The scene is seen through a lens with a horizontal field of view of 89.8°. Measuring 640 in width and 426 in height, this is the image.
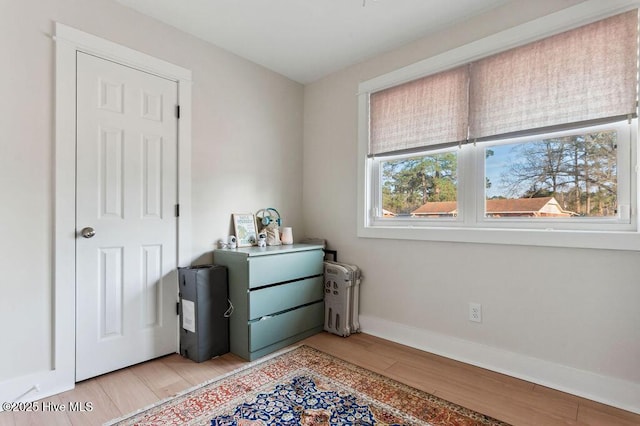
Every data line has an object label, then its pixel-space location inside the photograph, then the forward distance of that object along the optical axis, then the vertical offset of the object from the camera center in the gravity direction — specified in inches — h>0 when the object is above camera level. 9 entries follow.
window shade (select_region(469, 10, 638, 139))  70.1 +32.4
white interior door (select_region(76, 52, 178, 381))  78.8 -1.2
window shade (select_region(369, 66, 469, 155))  93.9 +31.9
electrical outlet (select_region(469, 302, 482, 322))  88.4 -27.2
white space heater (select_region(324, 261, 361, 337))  108.9 -29.3
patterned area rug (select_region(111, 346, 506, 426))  63.8 -41.1
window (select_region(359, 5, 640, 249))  71.6 +19.7
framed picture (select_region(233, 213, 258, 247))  109.8 -5.5
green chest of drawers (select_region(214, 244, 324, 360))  91.4 -25.4
